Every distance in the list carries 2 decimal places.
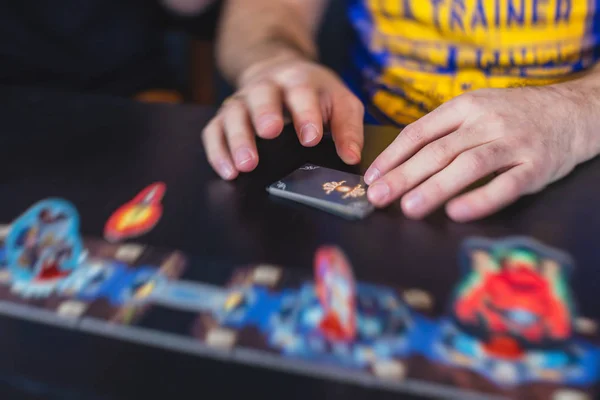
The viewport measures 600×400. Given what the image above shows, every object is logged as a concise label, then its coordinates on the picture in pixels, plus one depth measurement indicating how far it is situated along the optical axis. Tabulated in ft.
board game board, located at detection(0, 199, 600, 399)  1.37
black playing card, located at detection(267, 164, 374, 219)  2.05
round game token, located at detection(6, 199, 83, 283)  1.80
